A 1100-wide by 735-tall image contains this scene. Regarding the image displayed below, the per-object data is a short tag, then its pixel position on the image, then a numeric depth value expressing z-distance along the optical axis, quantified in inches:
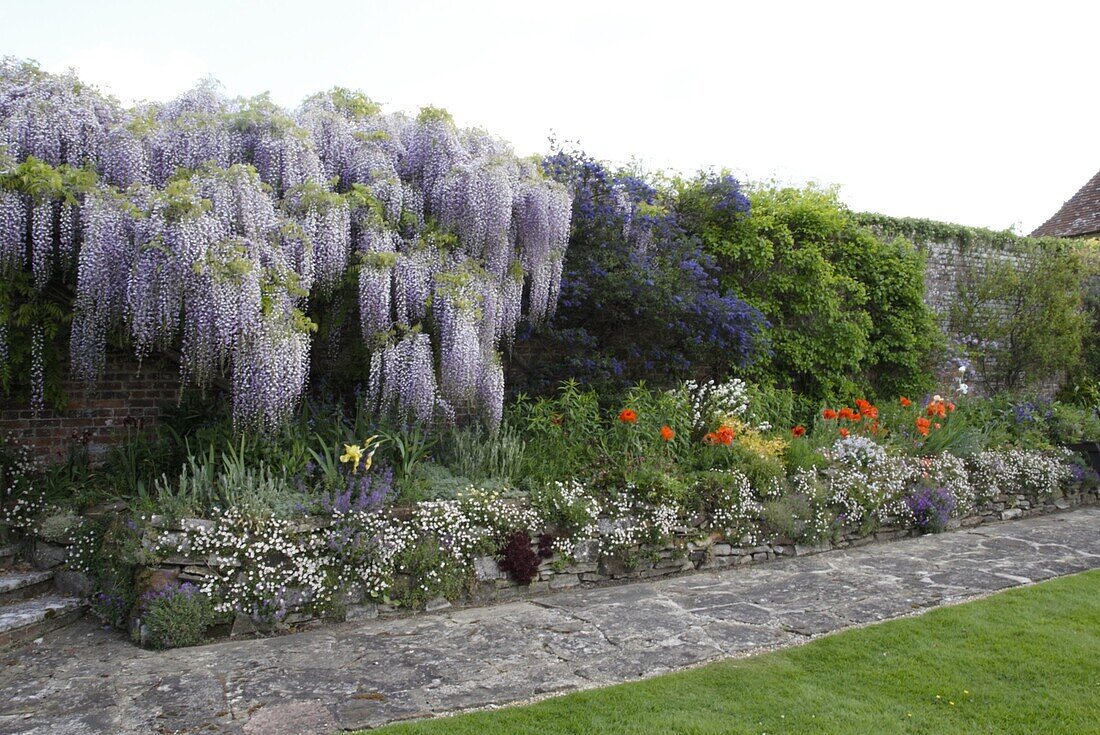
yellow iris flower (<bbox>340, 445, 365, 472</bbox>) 189.3
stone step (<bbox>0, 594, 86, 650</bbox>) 160.7
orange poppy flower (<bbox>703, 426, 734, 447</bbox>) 241.0
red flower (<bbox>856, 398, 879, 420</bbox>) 288.2
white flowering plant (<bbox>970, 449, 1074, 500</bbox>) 296.5
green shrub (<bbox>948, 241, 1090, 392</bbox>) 432.5
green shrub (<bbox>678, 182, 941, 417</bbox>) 336.2
